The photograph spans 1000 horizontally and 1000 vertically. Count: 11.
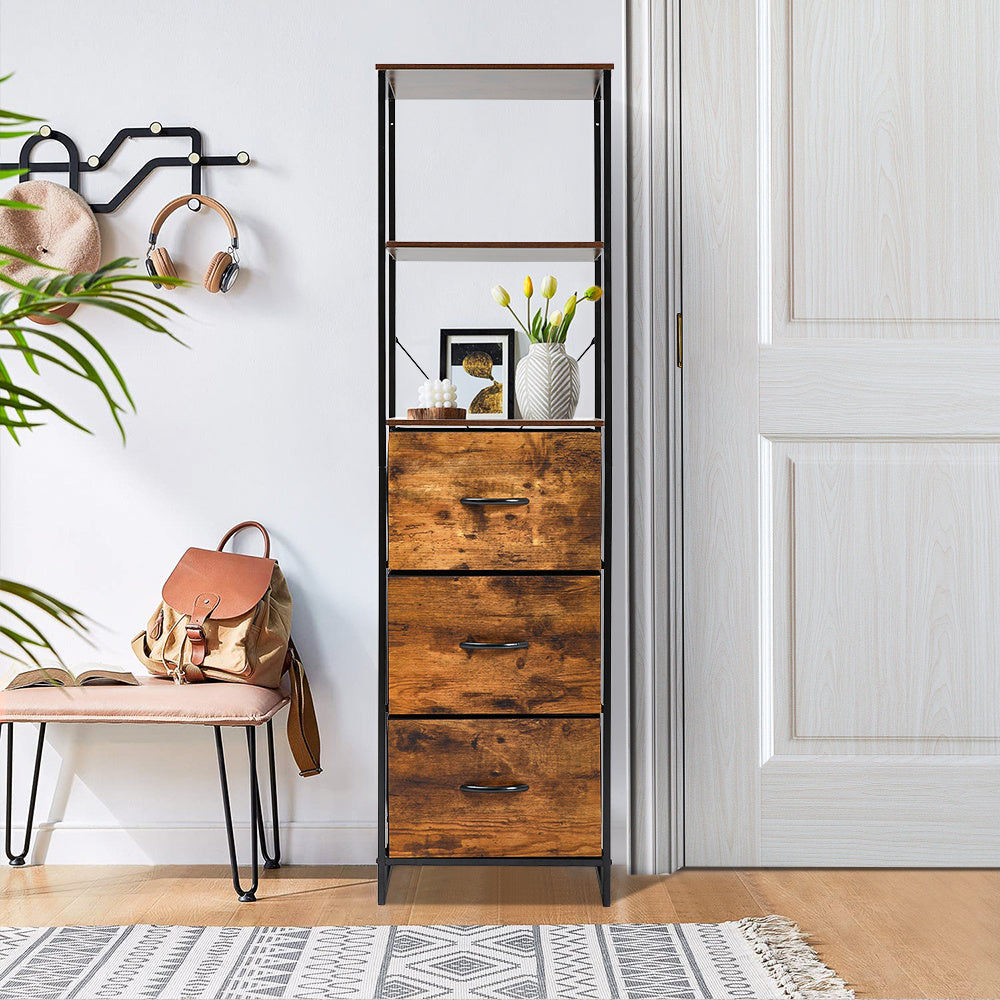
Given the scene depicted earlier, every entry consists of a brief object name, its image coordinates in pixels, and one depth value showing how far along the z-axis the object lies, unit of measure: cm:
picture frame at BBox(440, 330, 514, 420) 207
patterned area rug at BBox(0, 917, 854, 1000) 148
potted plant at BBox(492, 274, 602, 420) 182
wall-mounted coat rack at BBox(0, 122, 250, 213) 207
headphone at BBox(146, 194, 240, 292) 203
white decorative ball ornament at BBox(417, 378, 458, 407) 183
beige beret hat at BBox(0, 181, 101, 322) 202
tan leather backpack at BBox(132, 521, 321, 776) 190
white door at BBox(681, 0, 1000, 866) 206
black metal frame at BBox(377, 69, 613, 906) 176
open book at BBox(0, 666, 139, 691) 184
